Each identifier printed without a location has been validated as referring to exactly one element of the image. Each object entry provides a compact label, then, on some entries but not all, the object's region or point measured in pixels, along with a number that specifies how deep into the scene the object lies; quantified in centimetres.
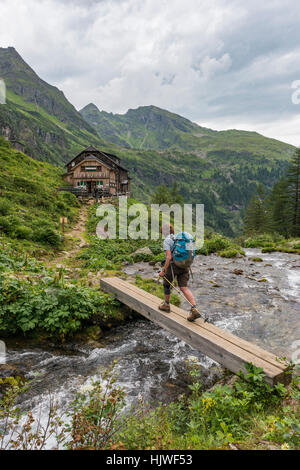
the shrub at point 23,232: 1585
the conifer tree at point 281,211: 5305
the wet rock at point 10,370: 594
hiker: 699
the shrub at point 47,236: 1677
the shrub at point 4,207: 1762
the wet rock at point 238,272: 1731
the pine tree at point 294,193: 4862
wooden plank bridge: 479
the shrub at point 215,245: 2645
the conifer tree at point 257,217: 6037
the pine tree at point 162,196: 7175
